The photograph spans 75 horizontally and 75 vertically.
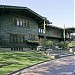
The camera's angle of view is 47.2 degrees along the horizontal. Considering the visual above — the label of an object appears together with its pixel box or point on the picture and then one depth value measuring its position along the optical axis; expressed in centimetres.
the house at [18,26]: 1441
